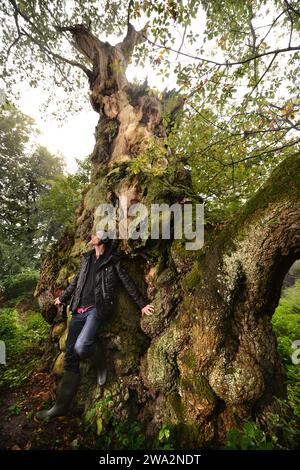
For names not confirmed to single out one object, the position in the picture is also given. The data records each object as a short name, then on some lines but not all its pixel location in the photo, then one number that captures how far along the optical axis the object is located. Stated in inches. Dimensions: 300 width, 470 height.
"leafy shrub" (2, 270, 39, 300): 457.1
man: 139.3
